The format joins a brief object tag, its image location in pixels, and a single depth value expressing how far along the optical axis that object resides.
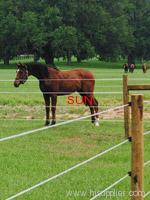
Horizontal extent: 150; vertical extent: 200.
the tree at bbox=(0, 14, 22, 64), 71.75
